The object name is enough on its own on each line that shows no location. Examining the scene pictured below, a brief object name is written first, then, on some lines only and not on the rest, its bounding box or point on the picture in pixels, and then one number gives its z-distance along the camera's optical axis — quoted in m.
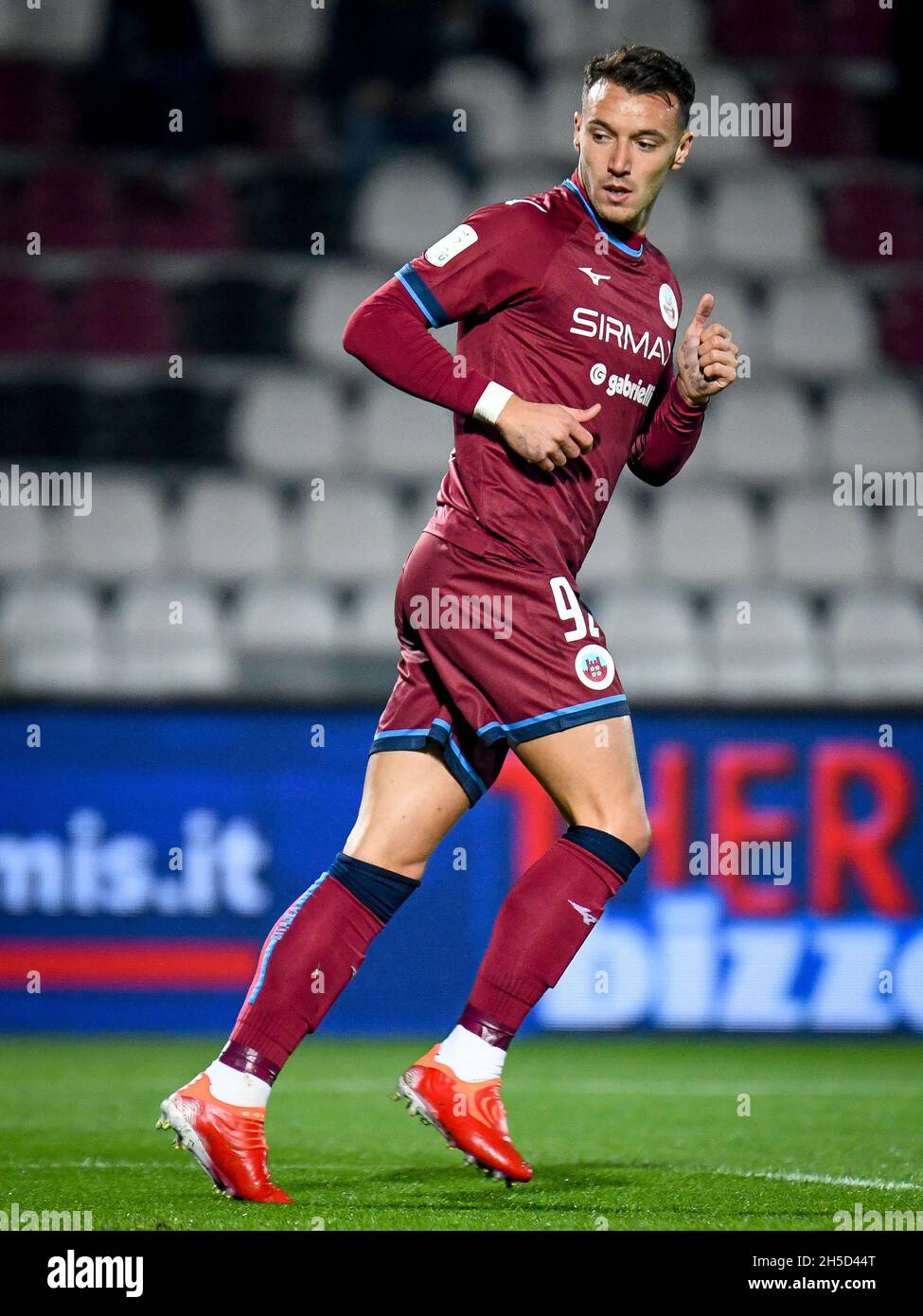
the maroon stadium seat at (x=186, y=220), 16.50
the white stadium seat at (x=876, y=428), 15.55
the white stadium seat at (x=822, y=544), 15.11
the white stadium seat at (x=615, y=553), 14.85
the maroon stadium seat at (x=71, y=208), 16.50
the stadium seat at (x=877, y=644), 13.74
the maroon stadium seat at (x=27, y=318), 15.91
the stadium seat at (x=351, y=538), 14.77
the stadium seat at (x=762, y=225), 16.80
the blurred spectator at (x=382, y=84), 16.94
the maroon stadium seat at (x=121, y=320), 16.02
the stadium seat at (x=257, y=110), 17.02
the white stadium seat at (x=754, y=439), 15.80
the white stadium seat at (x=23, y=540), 14.77
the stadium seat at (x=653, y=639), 13.52
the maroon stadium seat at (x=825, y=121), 17.31
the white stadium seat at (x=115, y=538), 14.80
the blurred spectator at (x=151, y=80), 17.02
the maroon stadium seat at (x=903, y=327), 16.66
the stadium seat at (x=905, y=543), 15.09
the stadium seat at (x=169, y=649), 13.49
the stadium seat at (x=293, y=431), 15.58
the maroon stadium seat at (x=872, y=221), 16.91
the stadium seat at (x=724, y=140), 17.08
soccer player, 5.69
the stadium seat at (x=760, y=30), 17.52
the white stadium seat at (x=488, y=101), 16.94
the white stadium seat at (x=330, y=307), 16.19
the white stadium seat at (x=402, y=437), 15.52
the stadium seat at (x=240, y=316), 16.16
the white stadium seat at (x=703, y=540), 15.05
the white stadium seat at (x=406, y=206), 16.56
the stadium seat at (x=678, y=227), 16.62
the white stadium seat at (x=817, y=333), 16.34
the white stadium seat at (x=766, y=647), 13.79
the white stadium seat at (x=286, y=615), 14.03
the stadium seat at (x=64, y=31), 17.06
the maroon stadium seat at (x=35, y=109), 16.80
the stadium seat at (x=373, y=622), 13.97
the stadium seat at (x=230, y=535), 14.85
